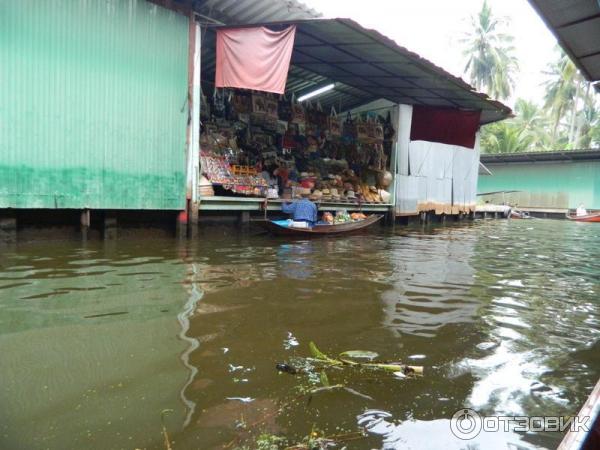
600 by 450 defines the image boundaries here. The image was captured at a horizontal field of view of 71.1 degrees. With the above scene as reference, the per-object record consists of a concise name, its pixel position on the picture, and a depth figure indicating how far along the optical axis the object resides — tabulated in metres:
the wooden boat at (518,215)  26.44
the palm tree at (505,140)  30.45
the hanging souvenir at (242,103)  10.95
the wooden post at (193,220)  8.77
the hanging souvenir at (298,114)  12.24
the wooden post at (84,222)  7.66
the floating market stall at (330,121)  8.30
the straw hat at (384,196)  14.45
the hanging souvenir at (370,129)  14.09
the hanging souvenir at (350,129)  14.06
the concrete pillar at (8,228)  6.87
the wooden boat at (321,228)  9.54
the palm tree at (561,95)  29.81
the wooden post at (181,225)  8.73
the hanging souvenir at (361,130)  14.03
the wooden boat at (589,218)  23.05
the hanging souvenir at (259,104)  10.98
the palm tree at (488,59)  32.38
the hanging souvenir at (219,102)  10.73
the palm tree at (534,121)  34.56
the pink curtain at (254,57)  8.10
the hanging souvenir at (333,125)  13.25
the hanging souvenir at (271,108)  11.28
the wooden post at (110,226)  8.01
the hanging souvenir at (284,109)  12.10
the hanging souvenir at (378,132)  14.16
